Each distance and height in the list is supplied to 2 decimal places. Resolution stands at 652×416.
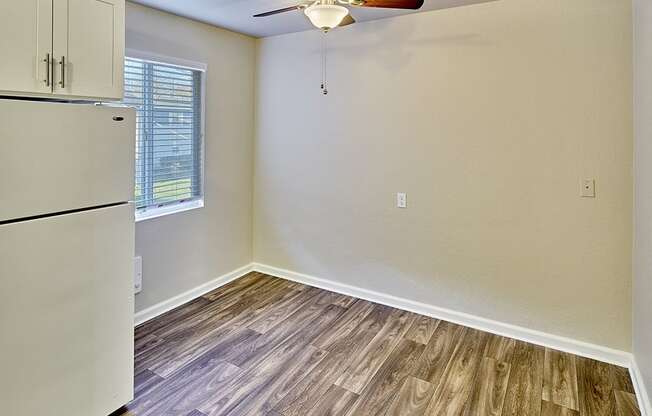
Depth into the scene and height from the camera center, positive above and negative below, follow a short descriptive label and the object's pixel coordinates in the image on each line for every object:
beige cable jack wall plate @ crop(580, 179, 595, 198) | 2.51 +0.15
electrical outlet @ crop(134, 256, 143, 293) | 2.97 -0.50
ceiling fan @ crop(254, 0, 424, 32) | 1.87 +0.95
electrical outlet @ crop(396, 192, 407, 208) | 3.20 +0.08
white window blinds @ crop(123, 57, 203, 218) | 2.93 +0.59
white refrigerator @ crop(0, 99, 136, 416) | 1.54 -0.22
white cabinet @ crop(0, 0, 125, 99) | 1.54 +0.67
